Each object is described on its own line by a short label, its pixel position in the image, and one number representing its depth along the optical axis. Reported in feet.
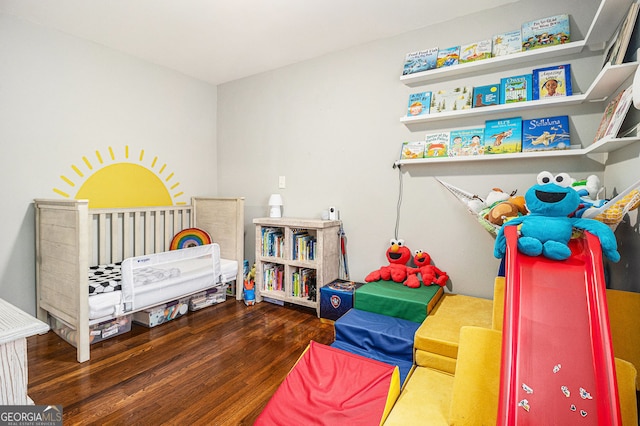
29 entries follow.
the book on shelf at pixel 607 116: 5.21
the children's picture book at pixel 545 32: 6.28
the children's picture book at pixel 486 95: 6.93
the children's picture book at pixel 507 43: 6.72
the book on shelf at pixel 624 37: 4.50
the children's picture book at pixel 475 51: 7.04
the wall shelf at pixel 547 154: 4.73
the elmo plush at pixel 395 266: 7.61
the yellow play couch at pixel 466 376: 3.59
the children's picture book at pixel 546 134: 6.31
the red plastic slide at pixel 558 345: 3.10
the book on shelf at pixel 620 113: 4.51
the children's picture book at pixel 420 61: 7.61
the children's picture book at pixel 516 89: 6.61
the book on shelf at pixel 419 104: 7.74
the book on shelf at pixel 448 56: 7.38
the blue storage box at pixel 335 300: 7.74
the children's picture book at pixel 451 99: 7.32
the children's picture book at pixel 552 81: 6.27
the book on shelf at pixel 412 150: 7.87
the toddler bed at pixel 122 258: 6.33
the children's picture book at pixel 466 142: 7.15
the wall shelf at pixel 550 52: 4.96
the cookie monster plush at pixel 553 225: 3.98
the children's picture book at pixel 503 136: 6.70
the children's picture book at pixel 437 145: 7.52
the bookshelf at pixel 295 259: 8.47
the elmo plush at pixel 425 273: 7.32
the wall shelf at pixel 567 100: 4.77
